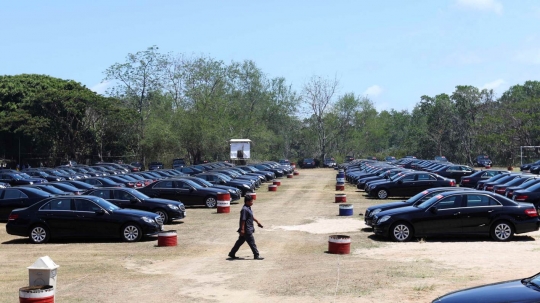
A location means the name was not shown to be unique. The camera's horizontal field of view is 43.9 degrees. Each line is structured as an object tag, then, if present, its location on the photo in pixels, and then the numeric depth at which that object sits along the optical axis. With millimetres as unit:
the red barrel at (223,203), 27969
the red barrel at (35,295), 8773
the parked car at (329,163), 89031
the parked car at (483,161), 70812
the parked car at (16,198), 24781
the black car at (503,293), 6809
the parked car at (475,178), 36500
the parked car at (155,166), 66812
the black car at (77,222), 19594
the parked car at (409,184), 33844
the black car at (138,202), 23500
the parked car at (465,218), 18438
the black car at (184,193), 30328
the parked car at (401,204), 20328
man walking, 15656
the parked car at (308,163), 87750
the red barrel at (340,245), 16438
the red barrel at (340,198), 31812
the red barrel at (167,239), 18406
